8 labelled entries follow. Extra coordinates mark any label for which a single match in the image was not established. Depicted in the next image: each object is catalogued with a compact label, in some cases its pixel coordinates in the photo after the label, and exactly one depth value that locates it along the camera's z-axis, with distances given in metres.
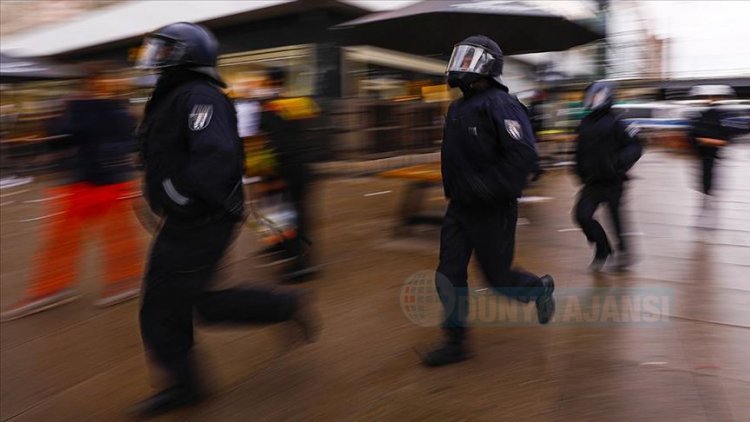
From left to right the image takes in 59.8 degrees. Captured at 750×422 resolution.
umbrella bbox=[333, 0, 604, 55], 6.05
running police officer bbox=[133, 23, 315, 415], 2.85
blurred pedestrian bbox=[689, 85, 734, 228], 7.28
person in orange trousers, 4.55
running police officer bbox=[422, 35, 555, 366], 3.33
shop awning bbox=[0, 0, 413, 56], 16.34
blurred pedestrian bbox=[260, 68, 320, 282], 5.17
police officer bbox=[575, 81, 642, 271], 5.09
